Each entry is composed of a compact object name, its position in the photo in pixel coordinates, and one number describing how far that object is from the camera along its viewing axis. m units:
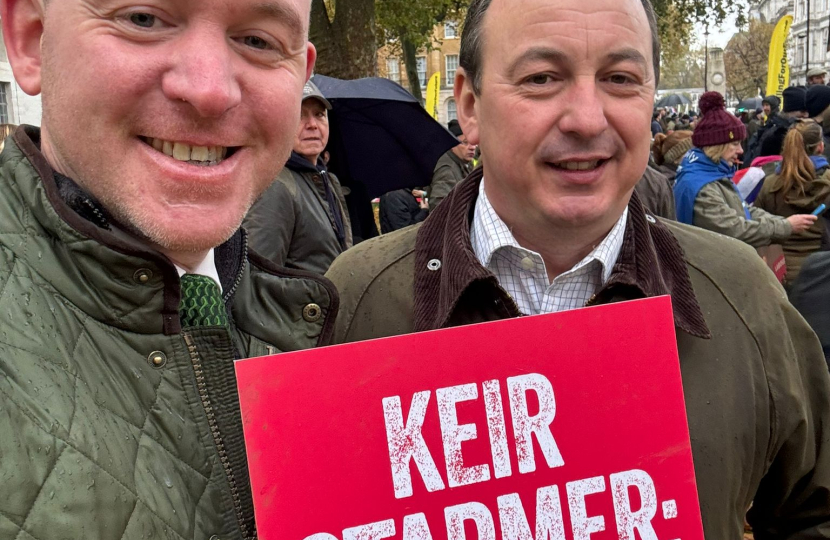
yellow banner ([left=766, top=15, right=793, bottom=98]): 16.30
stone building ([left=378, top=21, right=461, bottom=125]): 58.09
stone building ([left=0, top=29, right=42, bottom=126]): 18.66
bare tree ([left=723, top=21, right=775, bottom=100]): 55.62
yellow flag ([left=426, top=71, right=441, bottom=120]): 13.78
